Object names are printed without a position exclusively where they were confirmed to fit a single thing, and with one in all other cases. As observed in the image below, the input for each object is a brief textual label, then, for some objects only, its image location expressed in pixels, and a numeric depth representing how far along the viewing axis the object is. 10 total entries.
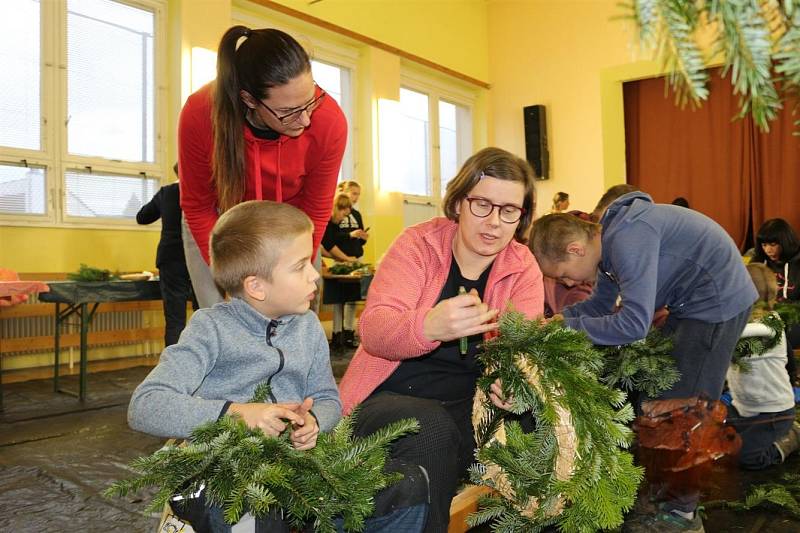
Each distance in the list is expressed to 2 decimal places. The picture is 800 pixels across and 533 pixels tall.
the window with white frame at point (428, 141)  9.96
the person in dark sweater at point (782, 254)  5.14
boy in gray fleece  1.38
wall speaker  10.52
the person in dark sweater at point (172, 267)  4.24
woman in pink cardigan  1.73
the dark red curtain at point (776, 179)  9.27
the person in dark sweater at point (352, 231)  7.30
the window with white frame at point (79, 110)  5.71
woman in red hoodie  1.88
